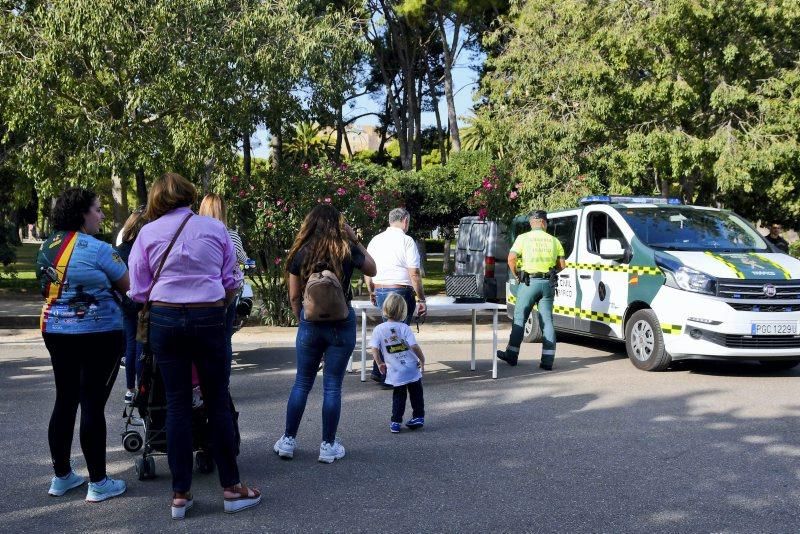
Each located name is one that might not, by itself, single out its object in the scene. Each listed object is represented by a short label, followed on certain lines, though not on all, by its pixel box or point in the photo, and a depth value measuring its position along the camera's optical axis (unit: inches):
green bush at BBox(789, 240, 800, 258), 881.5
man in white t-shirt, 327.6
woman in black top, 223.1
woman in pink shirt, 178.7
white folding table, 345.4
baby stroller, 208.1
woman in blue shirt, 188.4
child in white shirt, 262.7
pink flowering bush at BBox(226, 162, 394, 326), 528.7
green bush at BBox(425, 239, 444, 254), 2236.8
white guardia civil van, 348.5
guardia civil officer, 382.3
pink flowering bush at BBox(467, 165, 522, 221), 728.3
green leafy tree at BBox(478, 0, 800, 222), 608.4
